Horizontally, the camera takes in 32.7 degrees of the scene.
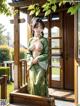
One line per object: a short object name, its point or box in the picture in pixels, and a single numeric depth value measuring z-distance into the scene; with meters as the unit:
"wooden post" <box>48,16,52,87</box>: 3.85
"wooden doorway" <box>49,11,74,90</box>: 3.73
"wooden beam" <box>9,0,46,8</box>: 2.93
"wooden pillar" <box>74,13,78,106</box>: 2.78
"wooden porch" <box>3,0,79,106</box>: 3.27
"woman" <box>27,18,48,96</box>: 2.86
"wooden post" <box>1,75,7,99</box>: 2.40
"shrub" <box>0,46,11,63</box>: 7.23
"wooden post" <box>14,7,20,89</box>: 3.24
